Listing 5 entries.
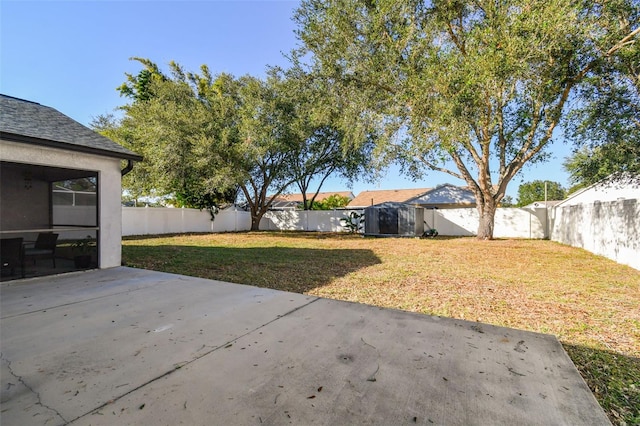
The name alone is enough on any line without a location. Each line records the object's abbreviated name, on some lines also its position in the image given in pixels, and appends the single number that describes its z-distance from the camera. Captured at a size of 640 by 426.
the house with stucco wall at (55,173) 4.86
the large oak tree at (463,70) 7.86
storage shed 14.84
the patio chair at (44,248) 5.45
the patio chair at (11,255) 4.90
